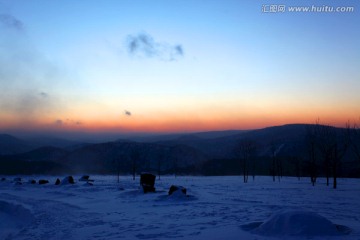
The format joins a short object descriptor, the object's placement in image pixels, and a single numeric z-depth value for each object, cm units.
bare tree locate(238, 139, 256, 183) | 8676
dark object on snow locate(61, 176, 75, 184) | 5379
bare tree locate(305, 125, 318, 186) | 6158
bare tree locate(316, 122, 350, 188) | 4895
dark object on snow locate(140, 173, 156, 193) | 3768
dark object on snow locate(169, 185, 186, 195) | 2928
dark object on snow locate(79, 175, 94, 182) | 7031
